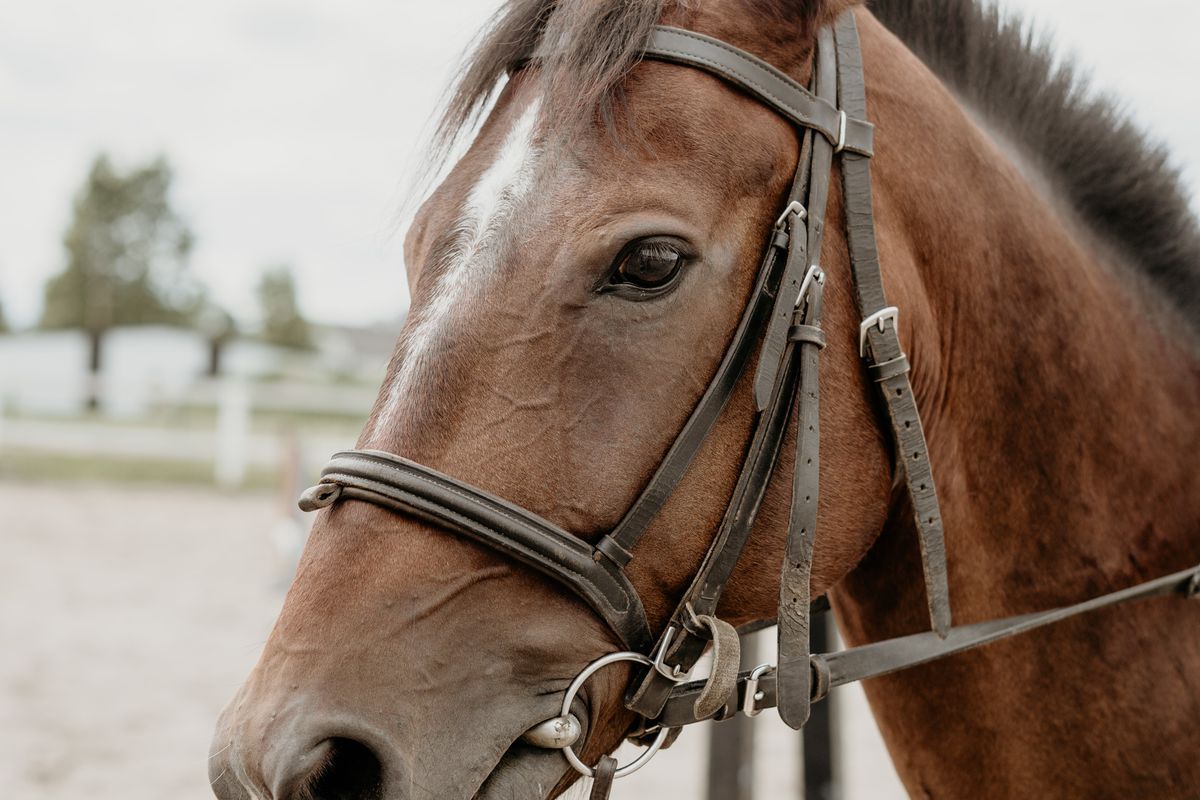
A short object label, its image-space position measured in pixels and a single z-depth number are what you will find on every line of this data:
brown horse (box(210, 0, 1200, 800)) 1.58
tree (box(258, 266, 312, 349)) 59.28
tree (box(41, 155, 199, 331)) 42.22
